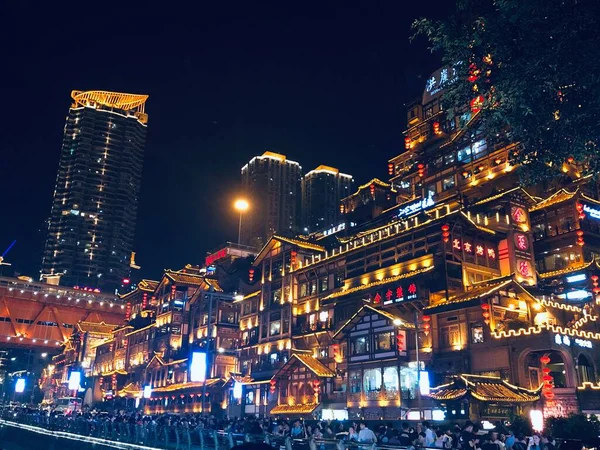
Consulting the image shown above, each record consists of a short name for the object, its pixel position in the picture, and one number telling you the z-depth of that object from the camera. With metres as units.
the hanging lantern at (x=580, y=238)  47.59
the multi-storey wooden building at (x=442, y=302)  37.62
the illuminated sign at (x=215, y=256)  94.88
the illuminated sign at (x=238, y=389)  60.75
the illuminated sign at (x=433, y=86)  74.34
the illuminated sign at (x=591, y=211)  49.31
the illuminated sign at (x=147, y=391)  67.59
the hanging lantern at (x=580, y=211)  48.47
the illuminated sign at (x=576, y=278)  45.00
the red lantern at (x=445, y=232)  45.53
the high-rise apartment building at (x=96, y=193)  163.50
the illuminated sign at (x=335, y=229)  74.38
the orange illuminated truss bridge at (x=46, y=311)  91.94
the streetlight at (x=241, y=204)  42.85
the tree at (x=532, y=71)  16.22
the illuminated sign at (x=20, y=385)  70.16
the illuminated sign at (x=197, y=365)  42.91
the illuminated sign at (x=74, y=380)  83.19
